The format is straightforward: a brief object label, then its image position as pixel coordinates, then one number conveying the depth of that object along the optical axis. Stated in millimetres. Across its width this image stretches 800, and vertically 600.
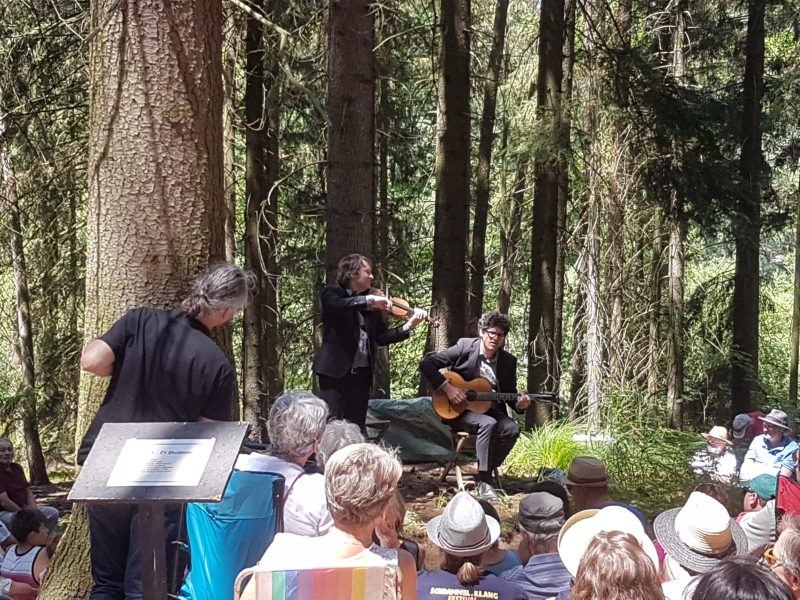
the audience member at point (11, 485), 7770
